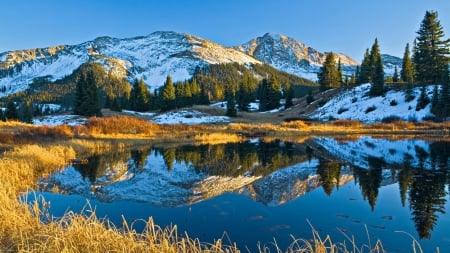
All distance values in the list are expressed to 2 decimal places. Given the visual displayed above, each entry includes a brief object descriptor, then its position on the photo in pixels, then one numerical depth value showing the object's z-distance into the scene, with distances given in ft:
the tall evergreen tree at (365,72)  253.44
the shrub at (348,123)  171.65
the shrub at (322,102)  237.66
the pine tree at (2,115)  202.85
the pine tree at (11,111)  192.75
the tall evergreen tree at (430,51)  194.80
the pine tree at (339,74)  288.71
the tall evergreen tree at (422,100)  174.19
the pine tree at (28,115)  180.26
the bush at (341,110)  209.36
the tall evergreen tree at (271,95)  284.61
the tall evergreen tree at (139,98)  297.74
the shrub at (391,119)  174.27
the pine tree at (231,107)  217.56
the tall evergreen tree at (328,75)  275.59
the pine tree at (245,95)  288.55
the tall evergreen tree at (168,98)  277.44
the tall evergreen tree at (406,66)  256.73
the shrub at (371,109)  194.47
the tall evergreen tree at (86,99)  201.57
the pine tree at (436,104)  164.74
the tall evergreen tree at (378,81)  203.32
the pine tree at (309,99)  252.62
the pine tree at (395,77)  261.44
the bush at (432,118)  162.80
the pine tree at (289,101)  271.49
